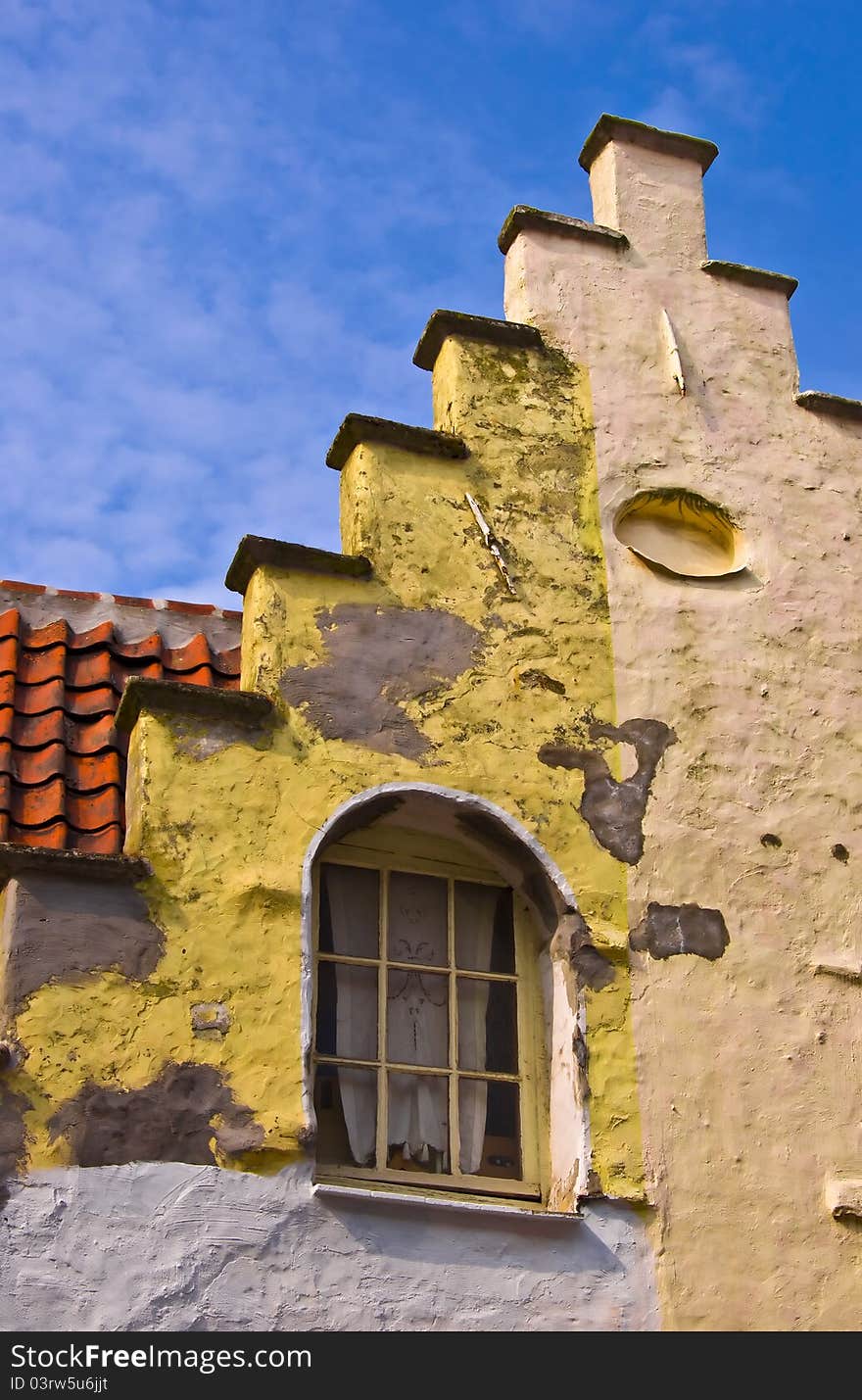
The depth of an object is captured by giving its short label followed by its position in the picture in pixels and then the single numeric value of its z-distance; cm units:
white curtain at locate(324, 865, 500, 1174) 693
